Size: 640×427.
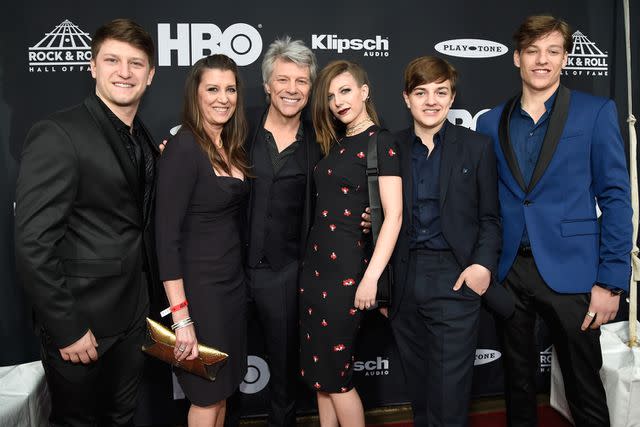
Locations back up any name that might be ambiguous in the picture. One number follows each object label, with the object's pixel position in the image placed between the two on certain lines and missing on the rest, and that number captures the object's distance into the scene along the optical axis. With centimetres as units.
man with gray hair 218
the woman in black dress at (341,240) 198
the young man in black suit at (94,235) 156
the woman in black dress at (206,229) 182
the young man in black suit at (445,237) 195
